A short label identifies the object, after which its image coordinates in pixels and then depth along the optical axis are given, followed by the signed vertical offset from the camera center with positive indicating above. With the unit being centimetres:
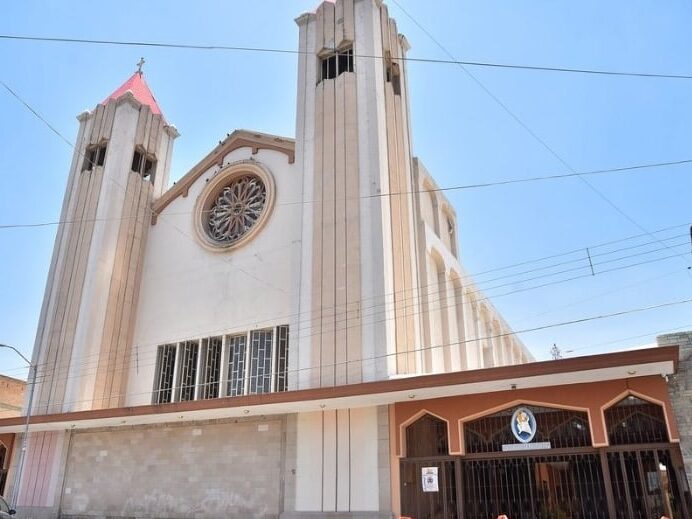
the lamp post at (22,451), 1834 +149
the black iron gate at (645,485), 1100 +24
